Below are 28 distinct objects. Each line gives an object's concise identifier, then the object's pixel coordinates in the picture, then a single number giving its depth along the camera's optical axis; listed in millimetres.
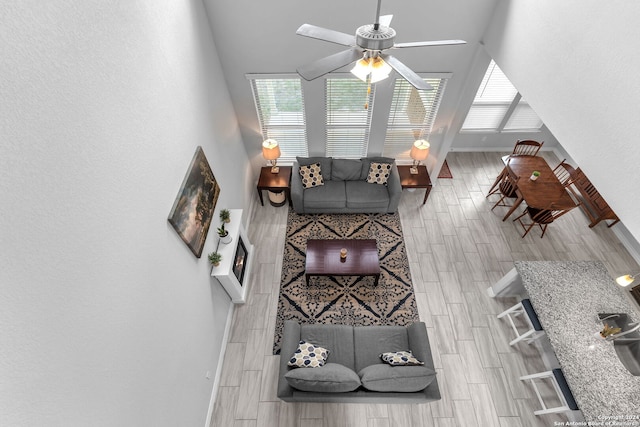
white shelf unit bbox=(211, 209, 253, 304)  3793
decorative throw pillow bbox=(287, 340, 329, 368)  3379
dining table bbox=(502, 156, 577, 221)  4906
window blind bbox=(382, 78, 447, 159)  4867
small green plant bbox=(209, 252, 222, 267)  3635
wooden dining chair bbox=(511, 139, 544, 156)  6023
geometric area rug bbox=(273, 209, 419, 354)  4473
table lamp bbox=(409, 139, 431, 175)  5293
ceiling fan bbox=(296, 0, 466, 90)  1857
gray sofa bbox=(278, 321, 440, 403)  3082
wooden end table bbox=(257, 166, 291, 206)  5547
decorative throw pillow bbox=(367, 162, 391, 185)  5543
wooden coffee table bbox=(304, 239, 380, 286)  4520
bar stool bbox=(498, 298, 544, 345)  3682
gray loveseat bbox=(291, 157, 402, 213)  5449
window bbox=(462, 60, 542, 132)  5965
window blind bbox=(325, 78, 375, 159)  4863
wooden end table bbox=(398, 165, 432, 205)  5582
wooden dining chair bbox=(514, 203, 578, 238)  4851
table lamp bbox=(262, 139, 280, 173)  5246
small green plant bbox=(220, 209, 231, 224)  3971
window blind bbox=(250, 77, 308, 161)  4836
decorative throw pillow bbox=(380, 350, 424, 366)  3360
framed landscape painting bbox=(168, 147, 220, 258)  2951
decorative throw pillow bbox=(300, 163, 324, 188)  5520
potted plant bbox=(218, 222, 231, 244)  3812
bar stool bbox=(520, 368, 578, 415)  3104
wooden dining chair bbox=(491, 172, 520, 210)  5334
